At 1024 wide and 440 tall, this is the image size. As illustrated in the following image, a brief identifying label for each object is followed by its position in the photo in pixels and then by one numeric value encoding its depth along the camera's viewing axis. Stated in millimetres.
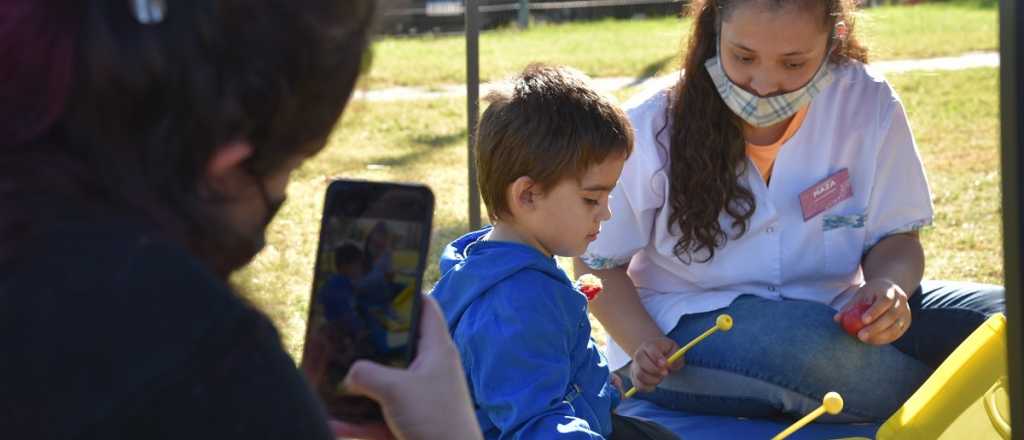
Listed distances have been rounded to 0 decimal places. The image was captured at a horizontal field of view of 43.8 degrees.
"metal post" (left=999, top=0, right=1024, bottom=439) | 1147
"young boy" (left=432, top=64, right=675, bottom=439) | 1979
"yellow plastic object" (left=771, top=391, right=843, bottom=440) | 2059
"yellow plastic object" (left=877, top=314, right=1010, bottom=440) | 2152
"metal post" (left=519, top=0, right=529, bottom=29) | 14820
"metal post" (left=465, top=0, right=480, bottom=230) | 2926
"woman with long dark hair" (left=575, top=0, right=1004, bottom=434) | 2580
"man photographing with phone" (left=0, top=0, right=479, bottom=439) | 887
